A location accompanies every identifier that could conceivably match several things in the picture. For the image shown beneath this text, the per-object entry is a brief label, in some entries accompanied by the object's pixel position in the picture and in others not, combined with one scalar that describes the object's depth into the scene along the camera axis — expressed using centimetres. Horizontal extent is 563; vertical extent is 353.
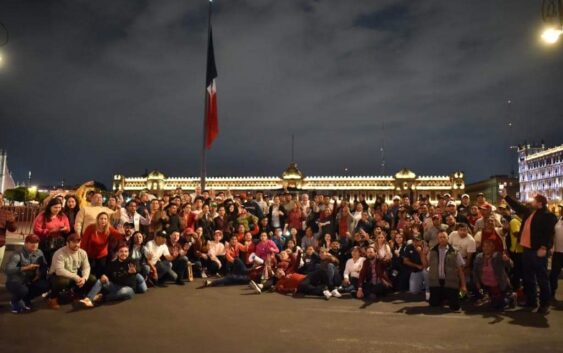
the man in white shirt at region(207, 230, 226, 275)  1157
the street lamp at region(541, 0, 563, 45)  746
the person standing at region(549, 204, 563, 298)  891
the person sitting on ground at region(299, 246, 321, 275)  1023
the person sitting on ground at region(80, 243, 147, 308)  823
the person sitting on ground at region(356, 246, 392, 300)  927
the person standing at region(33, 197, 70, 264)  854
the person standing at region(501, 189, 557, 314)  788
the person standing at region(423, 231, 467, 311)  818
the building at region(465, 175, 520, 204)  9509
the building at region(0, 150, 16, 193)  6317
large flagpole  1656
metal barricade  1698
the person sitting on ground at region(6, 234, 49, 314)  735
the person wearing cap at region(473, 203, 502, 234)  956
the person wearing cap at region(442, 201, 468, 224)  1122
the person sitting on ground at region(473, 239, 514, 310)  820
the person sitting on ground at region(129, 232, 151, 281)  934
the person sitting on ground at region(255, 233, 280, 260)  1119
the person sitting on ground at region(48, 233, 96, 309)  783
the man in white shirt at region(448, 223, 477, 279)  908
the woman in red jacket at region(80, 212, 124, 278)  872
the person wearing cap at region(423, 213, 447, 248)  996
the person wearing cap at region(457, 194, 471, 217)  1172
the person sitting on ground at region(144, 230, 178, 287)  1013
